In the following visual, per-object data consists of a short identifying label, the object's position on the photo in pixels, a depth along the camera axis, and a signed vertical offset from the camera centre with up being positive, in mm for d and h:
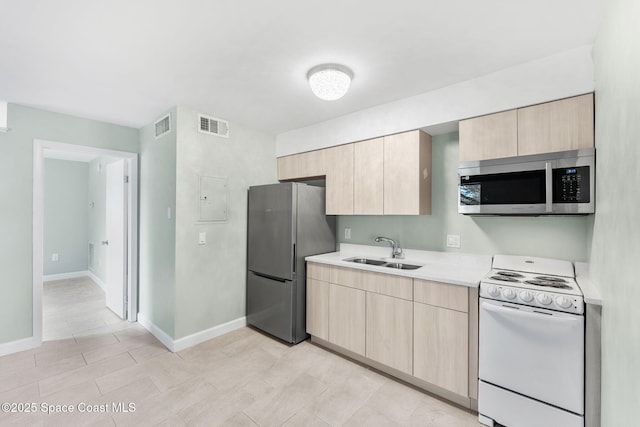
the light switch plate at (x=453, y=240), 2611 -250
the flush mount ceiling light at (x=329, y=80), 2047 +969
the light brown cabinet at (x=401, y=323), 2014 -921
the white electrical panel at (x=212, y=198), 3003 +152
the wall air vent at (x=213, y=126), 3004 +947
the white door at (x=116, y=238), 3533 -343
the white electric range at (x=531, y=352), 1588 -824
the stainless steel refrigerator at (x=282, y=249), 2953 -399
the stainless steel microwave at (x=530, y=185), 1797 +204
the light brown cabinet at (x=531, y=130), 1850 +596
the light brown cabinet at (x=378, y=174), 2570 +388
